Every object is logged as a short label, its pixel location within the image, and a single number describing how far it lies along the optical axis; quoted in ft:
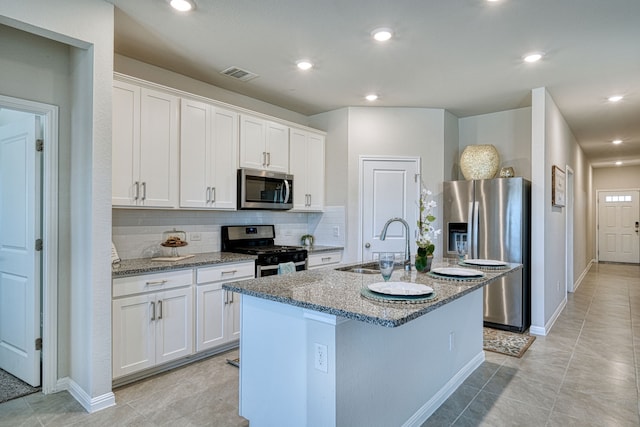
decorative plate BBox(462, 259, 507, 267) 8.70
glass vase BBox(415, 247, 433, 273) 8.05
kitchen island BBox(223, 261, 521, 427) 5.40
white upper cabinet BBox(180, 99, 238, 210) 11.01
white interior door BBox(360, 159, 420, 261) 15.46
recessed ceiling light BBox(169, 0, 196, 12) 7.82
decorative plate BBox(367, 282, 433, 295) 5.61
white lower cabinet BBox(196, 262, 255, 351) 10.36
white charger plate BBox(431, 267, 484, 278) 7.38
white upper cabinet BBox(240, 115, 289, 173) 12.72
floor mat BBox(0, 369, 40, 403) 8.44
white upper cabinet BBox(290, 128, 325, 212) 14.76
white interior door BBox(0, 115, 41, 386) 8.72
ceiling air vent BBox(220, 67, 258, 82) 11.69
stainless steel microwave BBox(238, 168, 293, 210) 12.48
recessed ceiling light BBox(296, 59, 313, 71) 11.02
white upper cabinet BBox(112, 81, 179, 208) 9.49
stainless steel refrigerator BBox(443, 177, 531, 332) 13.29
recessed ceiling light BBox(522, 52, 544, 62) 10.27
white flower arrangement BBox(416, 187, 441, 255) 7.94
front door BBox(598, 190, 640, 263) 31.63
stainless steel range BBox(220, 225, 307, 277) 12.00
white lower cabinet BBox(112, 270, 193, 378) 8.72
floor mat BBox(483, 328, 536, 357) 11.51
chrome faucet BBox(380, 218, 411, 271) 8.63
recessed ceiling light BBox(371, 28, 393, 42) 9.04
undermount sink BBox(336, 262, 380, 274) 8.67
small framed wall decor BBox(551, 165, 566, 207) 14.39
